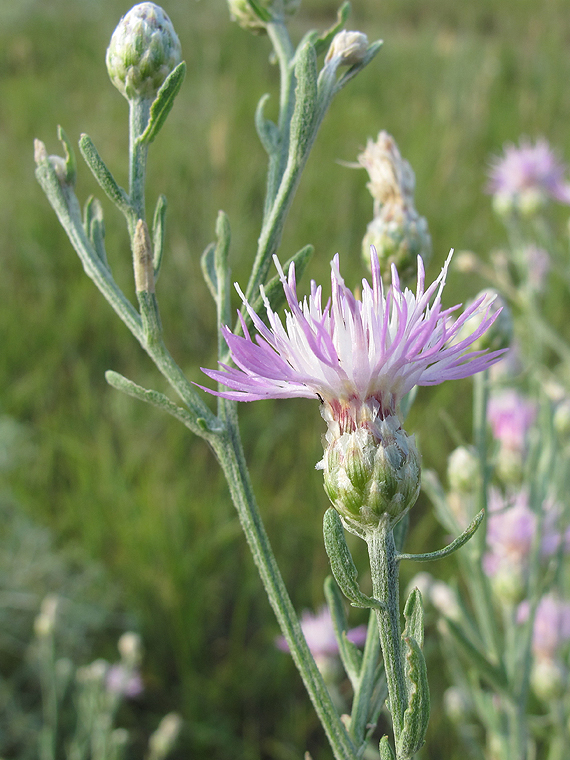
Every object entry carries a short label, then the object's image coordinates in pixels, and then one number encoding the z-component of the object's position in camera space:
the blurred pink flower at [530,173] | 0.50
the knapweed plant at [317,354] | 0.14
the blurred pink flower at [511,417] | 0.32
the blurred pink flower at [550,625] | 0.28
